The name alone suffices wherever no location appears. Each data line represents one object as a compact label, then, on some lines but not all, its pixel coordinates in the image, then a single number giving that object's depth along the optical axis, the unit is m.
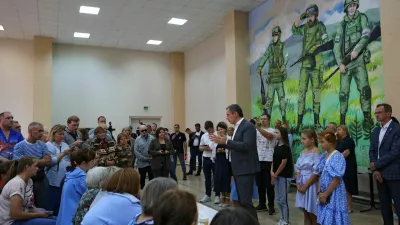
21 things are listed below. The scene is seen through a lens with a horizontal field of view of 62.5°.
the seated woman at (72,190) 2.92
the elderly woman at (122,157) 4.11
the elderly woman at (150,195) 1.72
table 3.10
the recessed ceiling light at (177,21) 10.48
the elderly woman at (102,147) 4.01
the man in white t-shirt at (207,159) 6.45
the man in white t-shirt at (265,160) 5.48
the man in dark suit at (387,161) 3.97
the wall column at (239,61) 9.70
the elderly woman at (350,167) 5.59
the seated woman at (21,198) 3.08
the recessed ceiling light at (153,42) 12.84
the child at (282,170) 4.61
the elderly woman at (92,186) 2.54
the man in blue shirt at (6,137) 4.45
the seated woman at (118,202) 2.07
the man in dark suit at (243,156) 3.95
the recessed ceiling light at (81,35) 11.66
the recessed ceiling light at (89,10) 9.38
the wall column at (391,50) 4.96
